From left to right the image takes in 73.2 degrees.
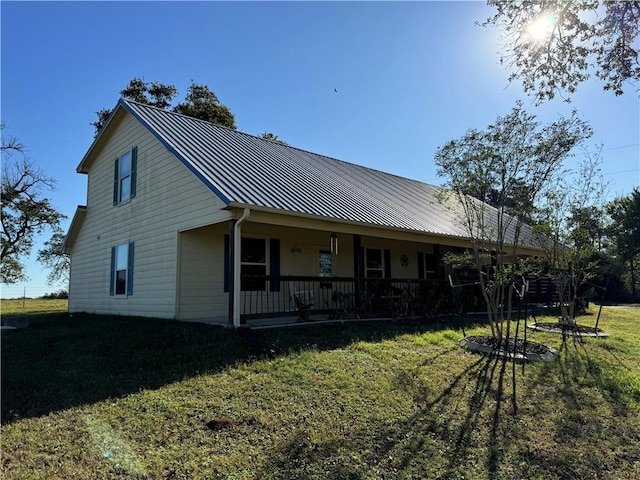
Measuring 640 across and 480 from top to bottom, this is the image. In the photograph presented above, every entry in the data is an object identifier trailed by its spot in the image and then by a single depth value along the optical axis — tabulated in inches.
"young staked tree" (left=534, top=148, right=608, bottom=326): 438.3
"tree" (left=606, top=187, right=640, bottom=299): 1291.8
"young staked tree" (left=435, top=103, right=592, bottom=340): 297.0
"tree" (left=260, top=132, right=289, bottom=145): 1183.6
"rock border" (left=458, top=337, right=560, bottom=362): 278.1
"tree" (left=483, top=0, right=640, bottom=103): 225.9
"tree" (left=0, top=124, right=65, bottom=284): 1133.1
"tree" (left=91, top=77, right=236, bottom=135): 1096.2
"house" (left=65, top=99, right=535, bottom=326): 370.0
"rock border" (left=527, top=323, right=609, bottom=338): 382.8
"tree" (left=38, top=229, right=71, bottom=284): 1425.9
